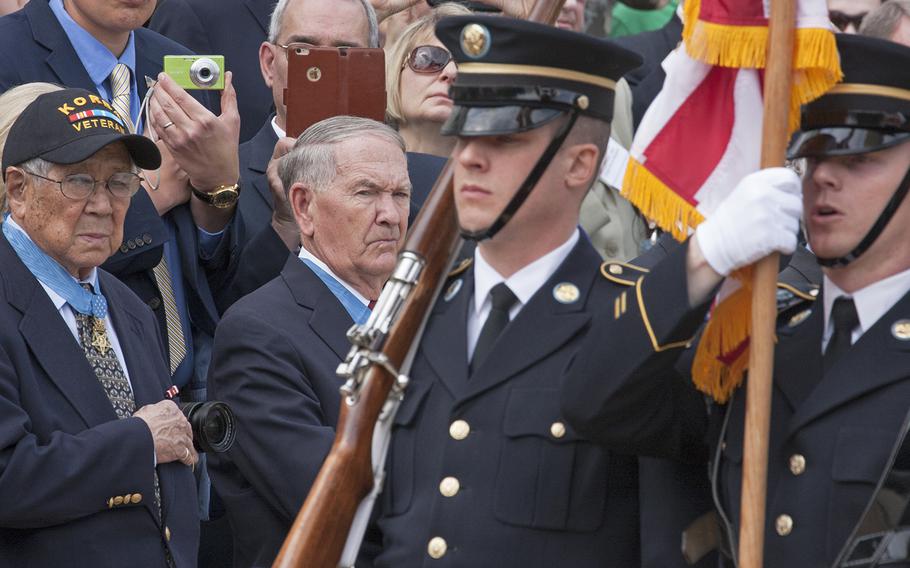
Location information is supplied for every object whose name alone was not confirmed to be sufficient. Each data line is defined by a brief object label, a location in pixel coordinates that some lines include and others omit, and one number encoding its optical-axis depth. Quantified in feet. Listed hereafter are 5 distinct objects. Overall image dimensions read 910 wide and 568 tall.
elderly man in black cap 30.19
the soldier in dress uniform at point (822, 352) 21.59
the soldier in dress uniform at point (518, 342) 23.47
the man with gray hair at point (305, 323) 30.89
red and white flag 22.20
